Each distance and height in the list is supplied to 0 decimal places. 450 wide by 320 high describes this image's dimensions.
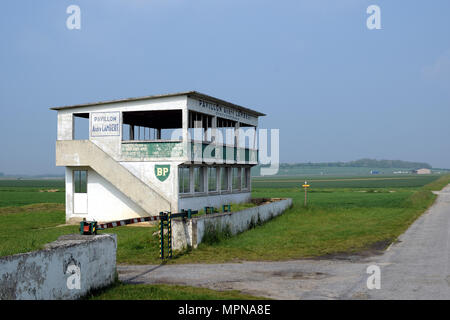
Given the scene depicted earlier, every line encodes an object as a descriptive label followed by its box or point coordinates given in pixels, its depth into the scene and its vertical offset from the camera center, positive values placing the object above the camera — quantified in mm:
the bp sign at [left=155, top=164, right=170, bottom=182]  22956 -357
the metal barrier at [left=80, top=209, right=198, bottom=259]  10641 -1535
